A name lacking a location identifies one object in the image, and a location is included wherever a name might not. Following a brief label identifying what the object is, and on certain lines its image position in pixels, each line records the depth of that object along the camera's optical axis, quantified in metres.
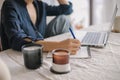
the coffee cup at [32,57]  0.94
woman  1.14
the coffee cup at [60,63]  0.88
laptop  1.21
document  1.05
